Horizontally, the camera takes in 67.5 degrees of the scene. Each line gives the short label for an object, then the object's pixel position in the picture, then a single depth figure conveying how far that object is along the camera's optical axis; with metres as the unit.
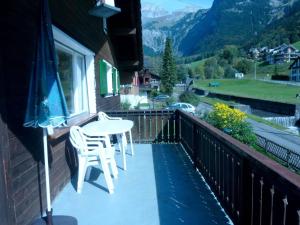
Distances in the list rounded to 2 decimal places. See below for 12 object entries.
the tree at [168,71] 37.60
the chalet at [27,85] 1.64
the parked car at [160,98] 27.30
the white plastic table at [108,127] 2.79
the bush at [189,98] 23.51
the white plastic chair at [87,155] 2.48
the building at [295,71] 50.89
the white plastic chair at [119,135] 3.31
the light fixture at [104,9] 2.83
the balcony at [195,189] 1.29
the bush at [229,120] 8.32
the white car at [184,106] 17.34
